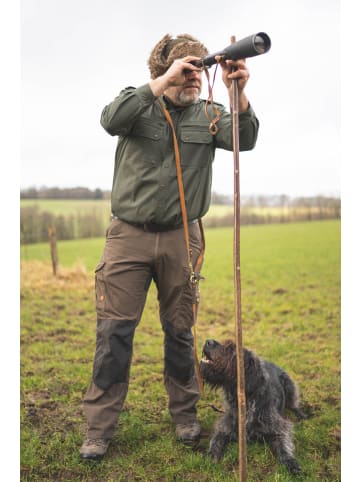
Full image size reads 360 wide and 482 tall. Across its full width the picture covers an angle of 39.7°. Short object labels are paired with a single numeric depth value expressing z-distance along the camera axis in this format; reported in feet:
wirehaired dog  11.12
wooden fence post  36.19
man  10.69
